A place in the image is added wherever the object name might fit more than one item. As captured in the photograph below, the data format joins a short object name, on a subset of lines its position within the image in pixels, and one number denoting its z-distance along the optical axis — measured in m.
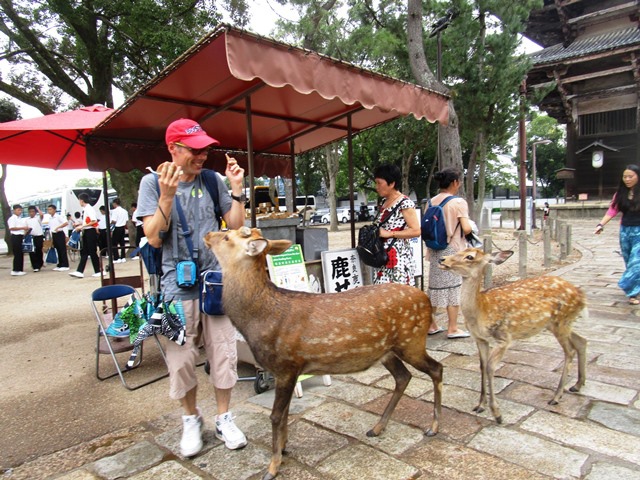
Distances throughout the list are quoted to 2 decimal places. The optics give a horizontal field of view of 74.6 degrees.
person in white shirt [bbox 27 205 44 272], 12.67
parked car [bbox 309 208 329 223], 38.67
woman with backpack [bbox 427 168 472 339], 4.55
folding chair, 4.05
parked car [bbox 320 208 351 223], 39.30
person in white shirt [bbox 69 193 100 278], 10.89
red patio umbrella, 5.28
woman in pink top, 5.67
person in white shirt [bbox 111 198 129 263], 12.96
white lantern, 19.22
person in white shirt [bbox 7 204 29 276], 11.95
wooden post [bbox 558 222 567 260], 10.48
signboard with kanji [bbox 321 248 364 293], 4.42
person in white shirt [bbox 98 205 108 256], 12.61
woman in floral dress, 4.04
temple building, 17.53
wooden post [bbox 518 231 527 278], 8.07
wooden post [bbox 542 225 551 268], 9.53
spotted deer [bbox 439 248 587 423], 3.16
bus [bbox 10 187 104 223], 22.59
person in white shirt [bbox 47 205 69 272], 12.60
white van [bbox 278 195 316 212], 40.70
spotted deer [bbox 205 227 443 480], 2.47
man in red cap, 2.63
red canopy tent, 3.12
